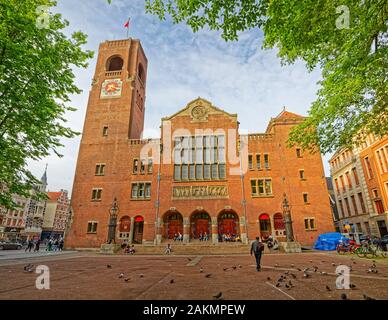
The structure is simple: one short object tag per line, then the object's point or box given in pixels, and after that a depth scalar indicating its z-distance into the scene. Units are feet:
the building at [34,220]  195.93
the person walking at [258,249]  35.00
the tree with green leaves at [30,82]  28.71
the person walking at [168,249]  75.82
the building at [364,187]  94.79
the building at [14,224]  169.89
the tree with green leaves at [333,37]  20.57
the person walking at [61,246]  97.87
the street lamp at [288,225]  74.50
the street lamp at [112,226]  80.18
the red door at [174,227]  96.78
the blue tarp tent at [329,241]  75.51
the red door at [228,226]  94.53
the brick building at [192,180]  92.12
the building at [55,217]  219.82
